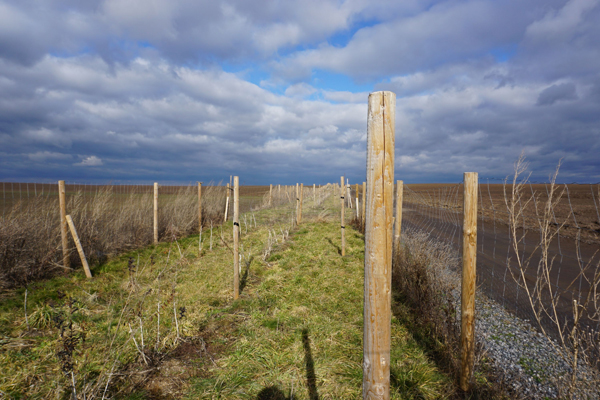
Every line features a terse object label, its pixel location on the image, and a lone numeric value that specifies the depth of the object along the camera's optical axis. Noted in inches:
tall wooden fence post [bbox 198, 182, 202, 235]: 442.8
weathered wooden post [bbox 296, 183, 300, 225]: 513.7
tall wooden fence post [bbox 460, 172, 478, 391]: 102.8
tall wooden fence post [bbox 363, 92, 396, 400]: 66.3
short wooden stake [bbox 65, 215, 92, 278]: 249.8
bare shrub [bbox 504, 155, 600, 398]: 88.2
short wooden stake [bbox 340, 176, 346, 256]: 299.2
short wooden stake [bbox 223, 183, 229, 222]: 560.4
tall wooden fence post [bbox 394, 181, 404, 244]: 221.8
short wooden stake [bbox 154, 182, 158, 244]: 374.9
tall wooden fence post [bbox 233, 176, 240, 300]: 192.3
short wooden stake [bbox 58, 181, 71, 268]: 258.8
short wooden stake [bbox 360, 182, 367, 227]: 422.8
